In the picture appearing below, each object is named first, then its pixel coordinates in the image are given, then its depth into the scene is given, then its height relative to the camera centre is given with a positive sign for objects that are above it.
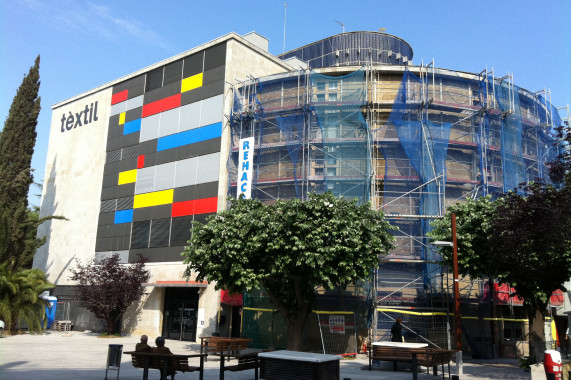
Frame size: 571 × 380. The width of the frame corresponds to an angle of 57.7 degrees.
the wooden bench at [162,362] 11.30 -1.25
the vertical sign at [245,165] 27.91 +7.55
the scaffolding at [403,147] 24.59 +8.24
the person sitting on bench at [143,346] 12.29 -1.00
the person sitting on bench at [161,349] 11.82 -1.01
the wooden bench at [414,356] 13.80 -1.22
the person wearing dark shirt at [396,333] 18.86 -0.79
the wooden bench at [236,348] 13.20 -1.35
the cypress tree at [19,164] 32.44 +8.86
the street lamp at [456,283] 16.40 +0.95
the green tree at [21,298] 27.31 +0.10
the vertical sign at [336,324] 22.34 -0.63
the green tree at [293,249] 18.73 +2.14
